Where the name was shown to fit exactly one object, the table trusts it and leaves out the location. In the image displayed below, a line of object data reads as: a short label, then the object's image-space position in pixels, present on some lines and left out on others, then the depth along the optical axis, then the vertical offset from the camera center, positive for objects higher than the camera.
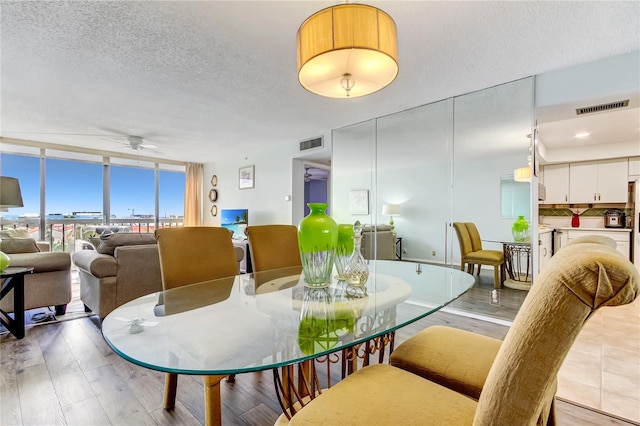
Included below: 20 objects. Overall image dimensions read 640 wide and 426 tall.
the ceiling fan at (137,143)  4.84 +1.11
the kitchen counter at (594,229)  4.60 -0.30
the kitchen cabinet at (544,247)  3.09 -0.44
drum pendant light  1.27 +0.74
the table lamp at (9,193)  2.86 +0.17
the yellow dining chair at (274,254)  1.93 -0.33
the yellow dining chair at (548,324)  0.47 -0.20
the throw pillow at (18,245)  3.08 -0.37
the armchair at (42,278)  2.79 -0.65
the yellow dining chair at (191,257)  1.72 -0.30
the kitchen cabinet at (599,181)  4.70 +0.47
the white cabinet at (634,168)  4.57 +0.65
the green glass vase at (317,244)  1.56 -0.18
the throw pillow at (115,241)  2.84 -0.29
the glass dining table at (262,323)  0.91 -0.44
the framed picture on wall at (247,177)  6.08 +0.69
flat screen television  6.04 -0.22
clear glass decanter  1.63 -0.31
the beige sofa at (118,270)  2.72 -0.57
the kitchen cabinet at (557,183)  5.17 +0.48
